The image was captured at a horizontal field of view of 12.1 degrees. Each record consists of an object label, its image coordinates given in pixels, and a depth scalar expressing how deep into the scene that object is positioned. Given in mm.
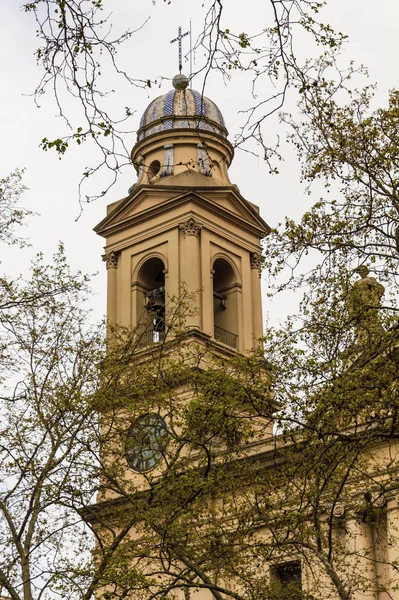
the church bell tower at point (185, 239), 60146
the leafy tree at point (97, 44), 13138
